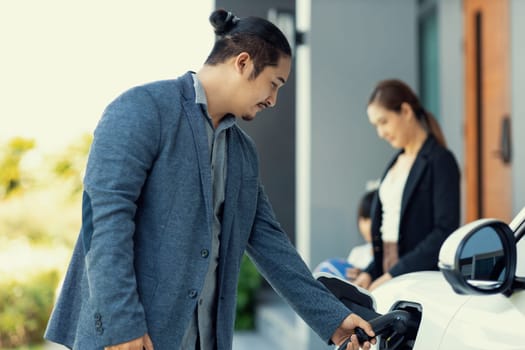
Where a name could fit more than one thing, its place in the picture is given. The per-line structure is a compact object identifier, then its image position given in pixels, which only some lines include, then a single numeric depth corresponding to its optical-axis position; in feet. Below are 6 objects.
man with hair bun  6.65
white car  5.96
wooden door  21.08
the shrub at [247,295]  26.96
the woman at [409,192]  12.62
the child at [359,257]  14.42
